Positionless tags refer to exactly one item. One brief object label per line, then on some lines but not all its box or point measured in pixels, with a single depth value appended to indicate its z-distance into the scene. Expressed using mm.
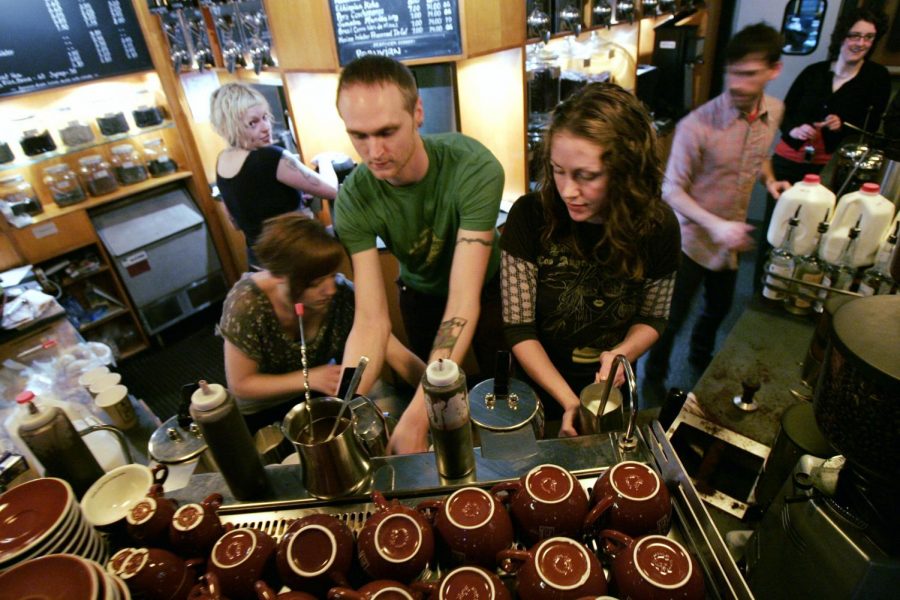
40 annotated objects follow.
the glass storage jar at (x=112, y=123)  3467
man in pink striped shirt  2123
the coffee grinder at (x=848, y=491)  610
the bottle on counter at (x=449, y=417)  824
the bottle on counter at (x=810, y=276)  1753
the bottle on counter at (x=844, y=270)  1668
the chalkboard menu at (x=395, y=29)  2412
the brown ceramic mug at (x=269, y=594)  676
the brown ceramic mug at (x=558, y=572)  645
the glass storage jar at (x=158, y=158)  3707
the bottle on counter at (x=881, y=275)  1600
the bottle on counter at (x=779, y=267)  1827
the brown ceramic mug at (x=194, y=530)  807
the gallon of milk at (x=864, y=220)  1614
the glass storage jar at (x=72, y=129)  3361
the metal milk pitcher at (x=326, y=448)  855
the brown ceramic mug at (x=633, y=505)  753
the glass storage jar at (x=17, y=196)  3131
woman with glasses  2857
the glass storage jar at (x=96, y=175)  3432
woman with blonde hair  2670
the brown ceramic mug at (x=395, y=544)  713
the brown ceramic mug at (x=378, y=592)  652
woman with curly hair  1300
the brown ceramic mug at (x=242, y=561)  738
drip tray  1266
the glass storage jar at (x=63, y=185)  3322
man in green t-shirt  1462
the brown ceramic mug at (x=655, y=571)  635
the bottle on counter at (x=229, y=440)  839
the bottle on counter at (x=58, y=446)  877
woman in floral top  1607
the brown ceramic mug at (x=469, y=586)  650
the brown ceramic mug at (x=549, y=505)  756
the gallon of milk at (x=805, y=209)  1731
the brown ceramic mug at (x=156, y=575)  724
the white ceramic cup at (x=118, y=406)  1517
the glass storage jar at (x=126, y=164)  3566
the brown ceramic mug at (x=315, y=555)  720
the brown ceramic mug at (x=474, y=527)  737
